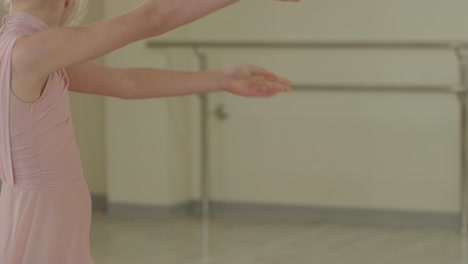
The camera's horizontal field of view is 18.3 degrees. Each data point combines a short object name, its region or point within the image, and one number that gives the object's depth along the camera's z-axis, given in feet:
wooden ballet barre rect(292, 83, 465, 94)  27.11
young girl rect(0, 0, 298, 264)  8.69
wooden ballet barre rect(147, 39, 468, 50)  26.65
